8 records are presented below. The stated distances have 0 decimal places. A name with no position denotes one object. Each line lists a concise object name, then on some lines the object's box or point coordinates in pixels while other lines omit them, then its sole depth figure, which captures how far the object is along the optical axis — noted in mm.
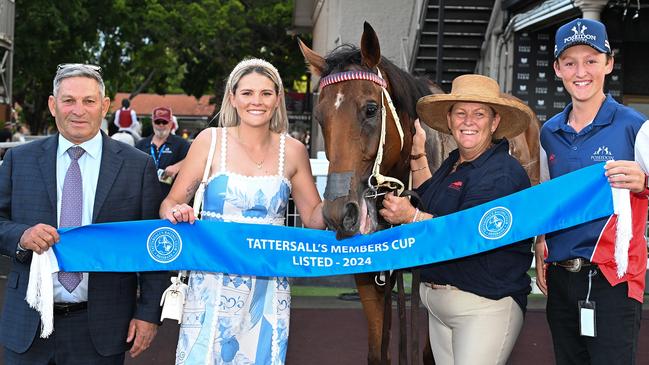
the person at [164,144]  10773
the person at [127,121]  13797
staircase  17328
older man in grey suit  3836
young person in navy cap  3836
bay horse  4137
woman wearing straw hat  3795
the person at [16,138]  17633
